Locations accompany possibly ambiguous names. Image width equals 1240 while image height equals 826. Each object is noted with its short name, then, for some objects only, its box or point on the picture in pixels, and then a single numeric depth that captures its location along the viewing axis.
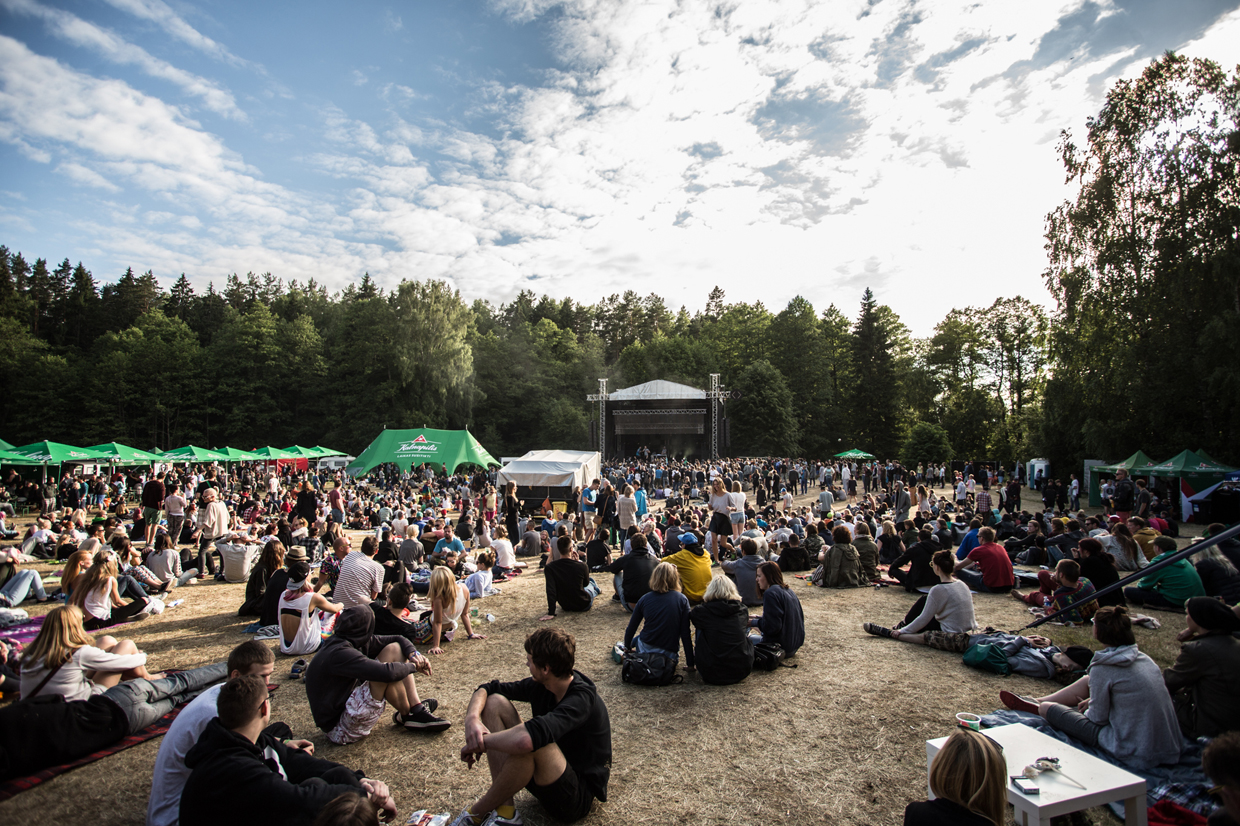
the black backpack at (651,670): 4.46
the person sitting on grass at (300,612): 4.94
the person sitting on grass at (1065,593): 5.39
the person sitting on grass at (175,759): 2.52
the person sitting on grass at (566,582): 6.60
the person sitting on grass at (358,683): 3.49
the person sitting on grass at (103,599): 5.20
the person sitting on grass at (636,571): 6.45
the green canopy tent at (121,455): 18.38
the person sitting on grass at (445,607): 5.29
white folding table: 2.20
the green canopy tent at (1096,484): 18.94
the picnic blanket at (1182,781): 2.71
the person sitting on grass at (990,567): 7.34
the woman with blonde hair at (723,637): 4.39
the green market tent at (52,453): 16.47
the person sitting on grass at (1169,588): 6.24
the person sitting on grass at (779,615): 4.87
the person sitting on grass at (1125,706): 2.96
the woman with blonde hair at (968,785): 1.82
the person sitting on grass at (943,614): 5.19
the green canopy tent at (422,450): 18.12
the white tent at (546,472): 17.70
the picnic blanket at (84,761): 3.05
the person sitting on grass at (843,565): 7.95
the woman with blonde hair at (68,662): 3.35
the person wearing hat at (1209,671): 3.02
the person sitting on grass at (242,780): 2.09
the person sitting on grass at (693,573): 6.09
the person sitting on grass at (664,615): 4.49
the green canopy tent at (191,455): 20.78
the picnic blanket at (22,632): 5.72
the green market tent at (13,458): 15.89
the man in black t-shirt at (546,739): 2.43
